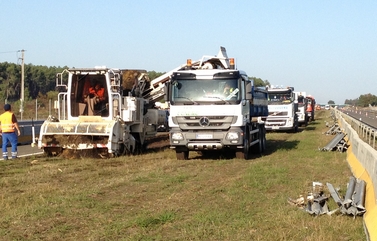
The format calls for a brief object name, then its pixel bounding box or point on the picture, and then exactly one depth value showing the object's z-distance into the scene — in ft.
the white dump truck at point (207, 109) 51.47
